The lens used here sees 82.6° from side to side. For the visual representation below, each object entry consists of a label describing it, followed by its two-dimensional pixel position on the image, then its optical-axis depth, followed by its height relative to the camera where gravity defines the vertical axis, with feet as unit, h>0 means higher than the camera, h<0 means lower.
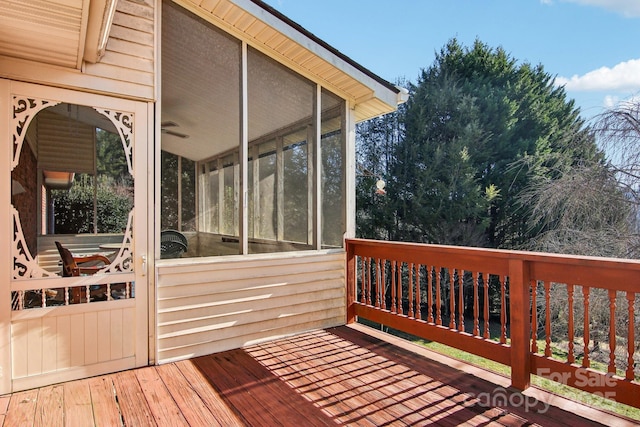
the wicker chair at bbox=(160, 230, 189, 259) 10.57 -0.80
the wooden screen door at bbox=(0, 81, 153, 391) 8.88 -0.42
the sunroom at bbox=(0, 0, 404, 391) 8.90 +1.07
